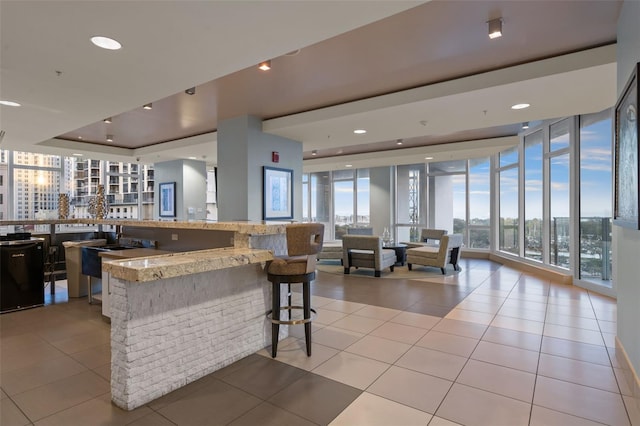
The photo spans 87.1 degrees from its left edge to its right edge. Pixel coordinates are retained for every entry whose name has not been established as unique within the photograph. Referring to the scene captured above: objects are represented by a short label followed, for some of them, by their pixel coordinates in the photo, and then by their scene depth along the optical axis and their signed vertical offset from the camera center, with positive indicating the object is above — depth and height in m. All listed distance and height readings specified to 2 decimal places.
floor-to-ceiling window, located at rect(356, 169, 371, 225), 11.84 +0.68
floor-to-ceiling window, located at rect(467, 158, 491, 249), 9.27 +0.35
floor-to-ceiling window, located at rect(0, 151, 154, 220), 7.39 +0.85
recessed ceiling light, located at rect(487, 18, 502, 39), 2.63 +1.49
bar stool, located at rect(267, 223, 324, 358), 2.74 -0.42
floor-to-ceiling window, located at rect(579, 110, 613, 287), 5.15 +0.28
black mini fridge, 4.15 -0.72
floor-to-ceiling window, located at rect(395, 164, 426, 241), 10.70 +0.45
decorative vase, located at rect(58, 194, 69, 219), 5.35 +0.18
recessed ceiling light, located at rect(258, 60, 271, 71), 3.37 +1.52
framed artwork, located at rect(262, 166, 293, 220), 5.43 +0.37
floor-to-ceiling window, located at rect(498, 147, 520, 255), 8.00 +0.35
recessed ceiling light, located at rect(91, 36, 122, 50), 2.44 +1.30
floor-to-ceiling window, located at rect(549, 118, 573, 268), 6.03 +0.40
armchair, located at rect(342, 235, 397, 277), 6.49 -0.76
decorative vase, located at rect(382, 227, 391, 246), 7.99 -0.53
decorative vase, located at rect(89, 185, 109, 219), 5.14 +0.18
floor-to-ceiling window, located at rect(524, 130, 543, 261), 6.93 +0.42
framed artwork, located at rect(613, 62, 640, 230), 2.07 +0.40
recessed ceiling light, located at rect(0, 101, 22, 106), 3.82 +1.31
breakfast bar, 2.13 -0.71
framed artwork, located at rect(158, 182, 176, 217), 8.45 +0.45
